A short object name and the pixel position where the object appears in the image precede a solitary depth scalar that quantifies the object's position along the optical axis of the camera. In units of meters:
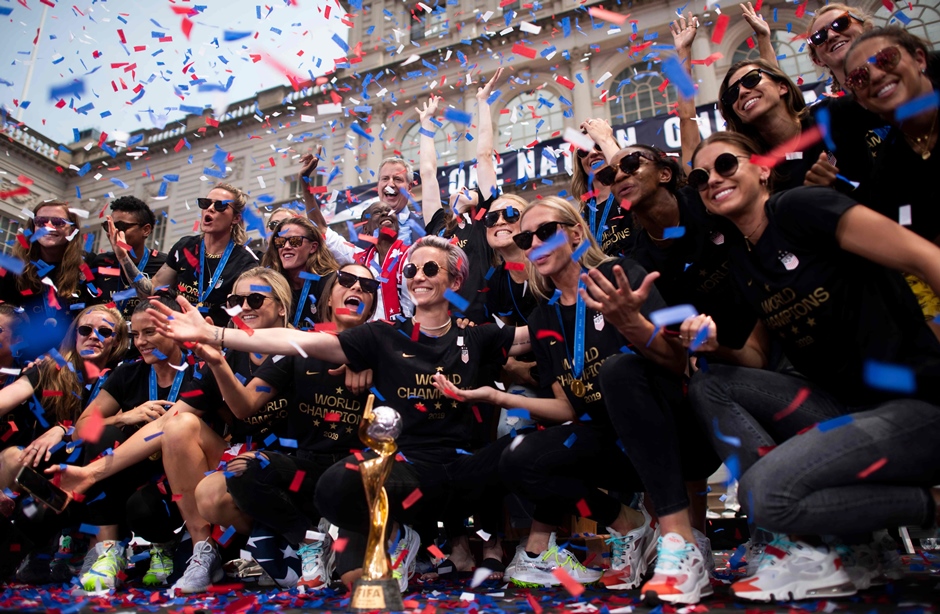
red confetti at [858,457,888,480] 2.02
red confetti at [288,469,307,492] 3.22
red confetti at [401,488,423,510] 2.84
